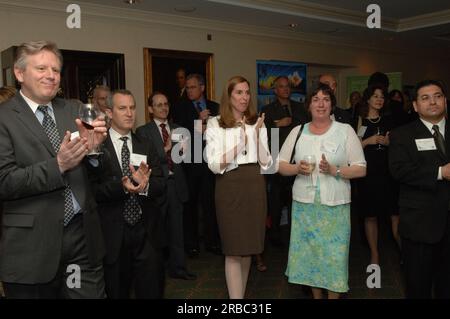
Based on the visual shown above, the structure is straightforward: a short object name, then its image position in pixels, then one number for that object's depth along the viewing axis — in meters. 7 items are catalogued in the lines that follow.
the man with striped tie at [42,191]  1.79
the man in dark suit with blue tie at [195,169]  4.83
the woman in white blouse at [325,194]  2.95
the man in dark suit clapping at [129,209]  2.49
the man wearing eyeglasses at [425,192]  2.56
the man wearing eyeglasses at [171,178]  3.99
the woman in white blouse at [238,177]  2.92
